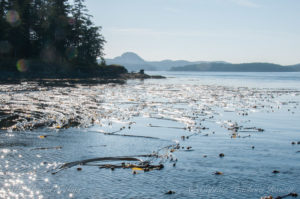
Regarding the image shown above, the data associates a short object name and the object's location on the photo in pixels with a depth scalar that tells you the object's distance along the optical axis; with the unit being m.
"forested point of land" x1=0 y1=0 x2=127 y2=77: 78.94
